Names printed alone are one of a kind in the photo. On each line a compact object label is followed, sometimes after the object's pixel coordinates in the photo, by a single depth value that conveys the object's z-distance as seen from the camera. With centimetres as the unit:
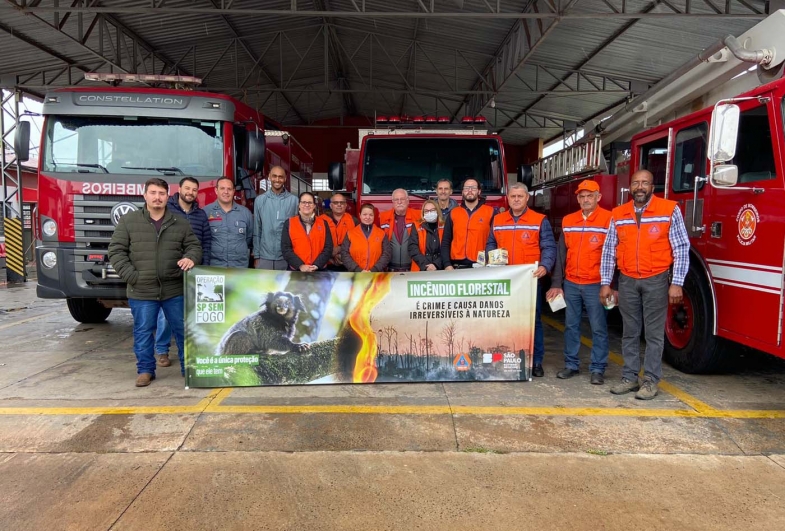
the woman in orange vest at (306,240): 558
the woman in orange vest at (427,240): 562
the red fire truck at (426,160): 718
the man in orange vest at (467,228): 562
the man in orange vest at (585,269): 502
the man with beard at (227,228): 573
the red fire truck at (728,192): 415
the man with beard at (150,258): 494
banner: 496
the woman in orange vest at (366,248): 562
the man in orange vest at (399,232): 573
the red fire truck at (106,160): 611
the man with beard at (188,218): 547
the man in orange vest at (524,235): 520
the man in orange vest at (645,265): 454
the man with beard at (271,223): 594
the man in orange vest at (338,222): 632
